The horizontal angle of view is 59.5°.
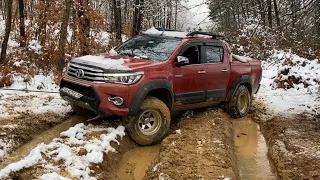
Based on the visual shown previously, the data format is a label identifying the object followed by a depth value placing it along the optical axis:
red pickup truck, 4.79
